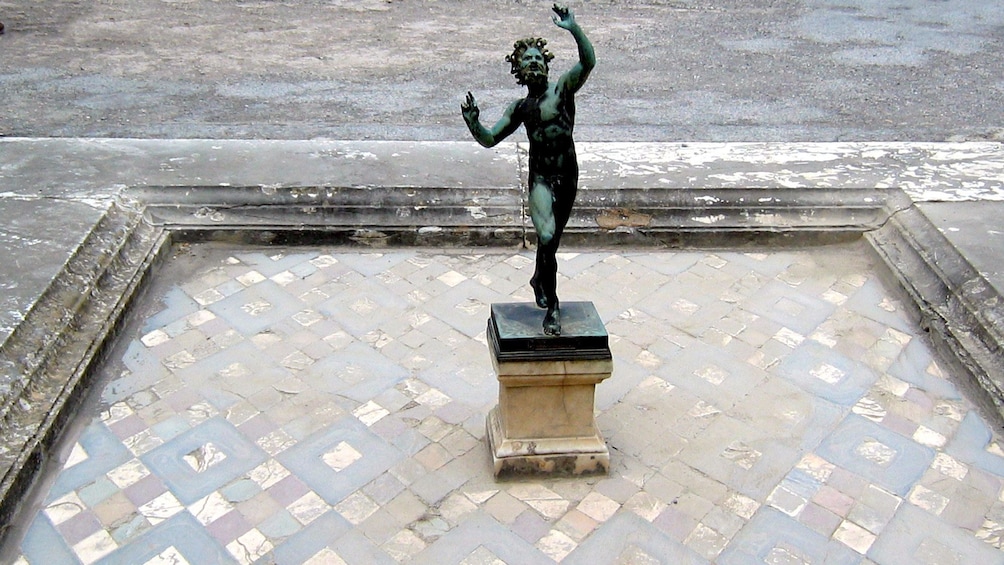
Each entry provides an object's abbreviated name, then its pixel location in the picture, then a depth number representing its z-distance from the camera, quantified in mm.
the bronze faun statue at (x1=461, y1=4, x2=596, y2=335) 3420
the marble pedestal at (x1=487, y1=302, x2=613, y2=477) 3629
